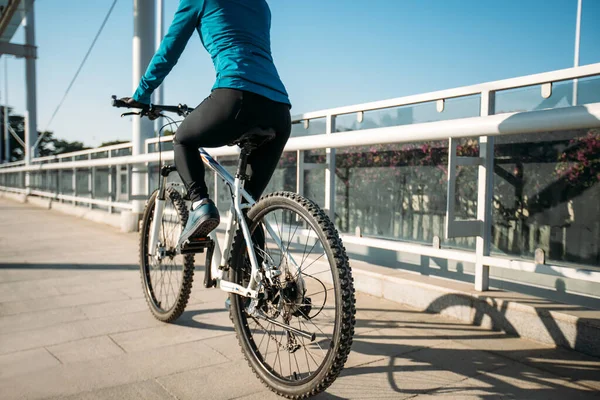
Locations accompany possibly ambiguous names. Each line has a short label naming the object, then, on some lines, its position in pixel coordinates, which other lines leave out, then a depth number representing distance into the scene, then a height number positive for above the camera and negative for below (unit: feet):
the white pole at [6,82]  149.58 +26.30
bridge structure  8.82 -0.37
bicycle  6.29 -1.43
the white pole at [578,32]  89.86 +26.21
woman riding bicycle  7.48 +1.25
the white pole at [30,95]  68.33 +10.69
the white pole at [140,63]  25.79 +5.71
